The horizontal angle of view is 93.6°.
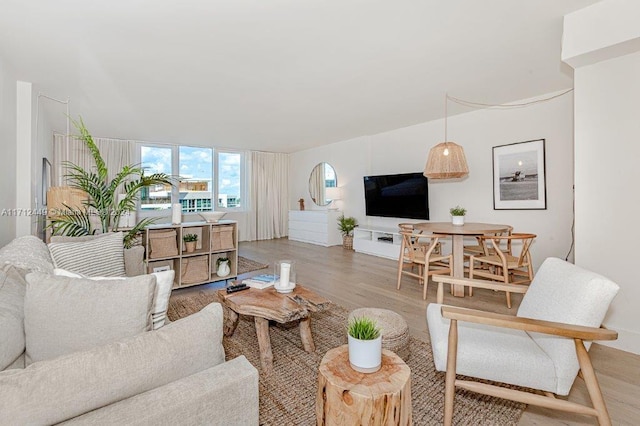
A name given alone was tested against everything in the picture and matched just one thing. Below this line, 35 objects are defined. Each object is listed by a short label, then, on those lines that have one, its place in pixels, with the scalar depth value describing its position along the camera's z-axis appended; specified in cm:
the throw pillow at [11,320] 97
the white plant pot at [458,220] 377
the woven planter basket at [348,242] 647
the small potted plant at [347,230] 649
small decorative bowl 394
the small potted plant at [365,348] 123
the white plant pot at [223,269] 397
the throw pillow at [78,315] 104
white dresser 691
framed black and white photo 405
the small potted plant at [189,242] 375
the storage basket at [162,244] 345
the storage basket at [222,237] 392
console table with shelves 347
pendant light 370
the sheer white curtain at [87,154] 570
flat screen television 521
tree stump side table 110
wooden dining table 326
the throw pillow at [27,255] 165
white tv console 544
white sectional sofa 73
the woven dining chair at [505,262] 317
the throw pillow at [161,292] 140
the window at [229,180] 762
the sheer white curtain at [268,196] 795
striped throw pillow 218
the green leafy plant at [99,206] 282
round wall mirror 740
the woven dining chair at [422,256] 355
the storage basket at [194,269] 372
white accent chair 129
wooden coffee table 198
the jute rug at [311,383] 161
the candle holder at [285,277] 228
